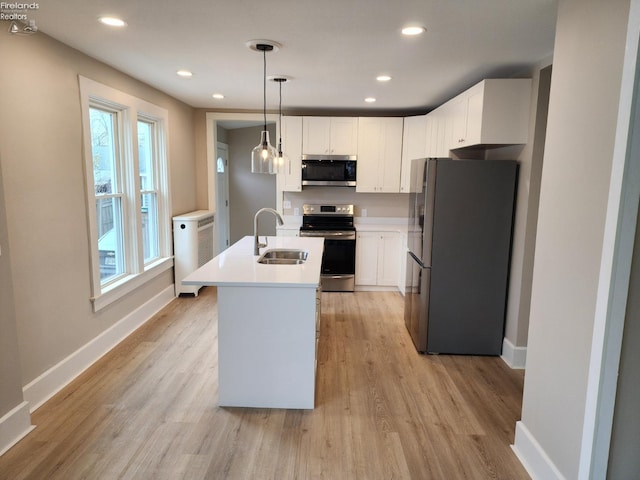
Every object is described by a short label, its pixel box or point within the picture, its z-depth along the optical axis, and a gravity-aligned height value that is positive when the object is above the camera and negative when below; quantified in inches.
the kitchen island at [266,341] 99.7 -39.7
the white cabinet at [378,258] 204.5 -37.7
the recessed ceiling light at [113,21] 90.2 +35.3
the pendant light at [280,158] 119.0 +7.3
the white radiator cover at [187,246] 186.1 -30.6
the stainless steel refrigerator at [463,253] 125.5 -21.4
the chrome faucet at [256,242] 126.5 -19.0
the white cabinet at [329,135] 202.1 +23.5
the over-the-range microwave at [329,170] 204.8 +6.3
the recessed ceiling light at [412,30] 91.8 +35.2
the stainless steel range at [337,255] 201.6 -35.8
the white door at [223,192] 271.3 -8.0
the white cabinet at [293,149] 201.5 +16.4
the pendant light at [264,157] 110.7 +6.7
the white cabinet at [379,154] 203.2 +14.9
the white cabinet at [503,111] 120.6 +22.4
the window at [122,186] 125.3 -2.7
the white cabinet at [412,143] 194.7 +20.4
